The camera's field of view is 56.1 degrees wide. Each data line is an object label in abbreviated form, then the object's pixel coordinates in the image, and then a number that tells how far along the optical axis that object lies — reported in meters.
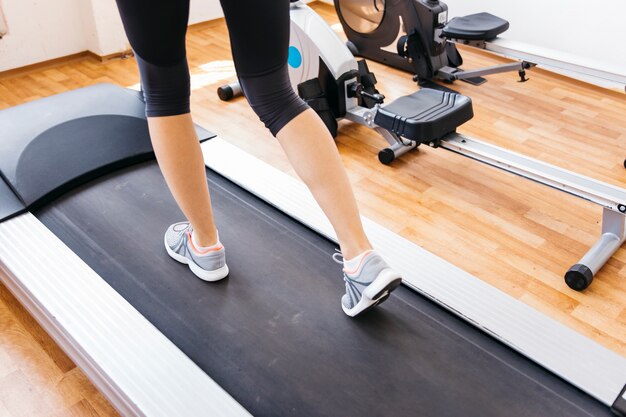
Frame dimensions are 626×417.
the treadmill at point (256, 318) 1.13
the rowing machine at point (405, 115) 1.65
